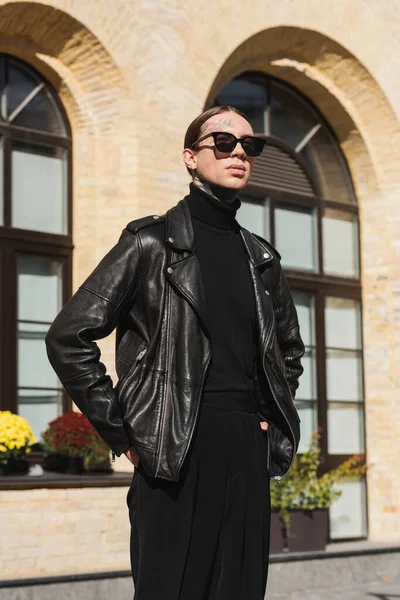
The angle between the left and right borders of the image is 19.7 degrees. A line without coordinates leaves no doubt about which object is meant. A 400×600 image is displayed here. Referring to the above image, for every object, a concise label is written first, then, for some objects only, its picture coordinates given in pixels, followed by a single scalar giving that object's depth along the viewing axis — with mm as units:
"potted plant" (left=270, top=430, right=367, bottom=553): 10023
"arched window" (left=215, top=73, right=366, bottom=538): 11430
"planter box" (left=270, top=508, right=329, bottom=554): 10016
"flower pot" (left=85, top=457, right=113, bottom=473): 8641
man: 3268
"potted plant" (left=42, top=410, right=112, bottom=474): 8641
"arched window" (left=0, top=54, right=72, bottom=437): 9273
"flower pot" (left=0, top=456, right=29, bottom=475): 8188
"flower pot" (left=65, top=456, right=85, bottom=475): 8609
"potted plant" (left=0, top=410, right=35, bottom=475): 8172
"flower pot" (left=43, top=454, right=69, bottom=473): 8680
